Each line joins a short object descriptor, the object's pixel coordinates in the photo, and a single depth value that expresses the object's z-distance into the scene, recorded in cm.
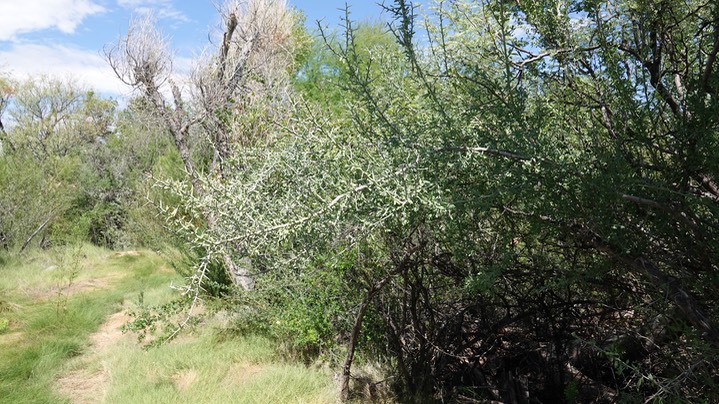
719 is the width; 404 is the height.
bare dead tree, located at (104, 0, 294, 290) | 754
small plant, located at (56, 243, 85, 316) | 770
